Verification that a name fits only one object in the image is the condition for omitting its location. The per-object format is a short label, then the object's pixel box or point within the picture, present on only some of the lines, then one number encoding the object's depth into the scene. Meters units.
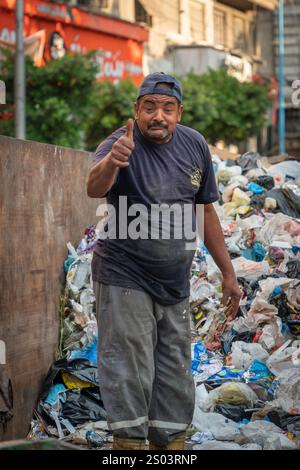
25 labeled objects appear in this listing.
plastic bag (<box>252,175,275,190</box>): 9.36
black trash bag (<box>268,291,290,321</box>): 6.66
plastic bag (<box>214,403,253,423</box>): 5.48
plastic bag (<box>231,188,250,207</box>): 8.88
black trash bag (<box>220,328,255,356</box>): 6.52
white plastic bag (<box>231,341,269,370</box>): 6.13
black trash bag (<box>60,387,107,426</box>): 5.47
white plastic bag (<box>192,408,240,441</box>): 5.17
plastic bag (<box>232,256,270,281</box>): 7.22
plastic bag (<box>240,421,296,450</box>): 4.89
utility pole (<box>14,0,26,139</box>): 15.62
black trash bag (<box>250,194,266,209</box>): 8.91
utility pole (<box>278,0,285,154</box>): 32.41
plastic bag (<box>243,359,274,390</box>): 5.92
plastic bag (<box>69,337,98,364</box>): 5.84
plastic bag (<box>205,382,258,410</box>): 5.59
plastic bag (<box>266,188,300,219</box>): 8.73
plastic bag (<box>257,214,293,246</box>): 8.02
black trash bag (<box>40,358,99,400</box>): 5.57
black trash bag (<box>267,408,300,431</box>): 5.23
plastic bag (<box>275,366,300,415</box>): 5.36
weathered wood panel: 4.96
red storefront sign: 21.34
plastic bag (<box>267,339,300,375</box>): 5.99
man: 3.82
